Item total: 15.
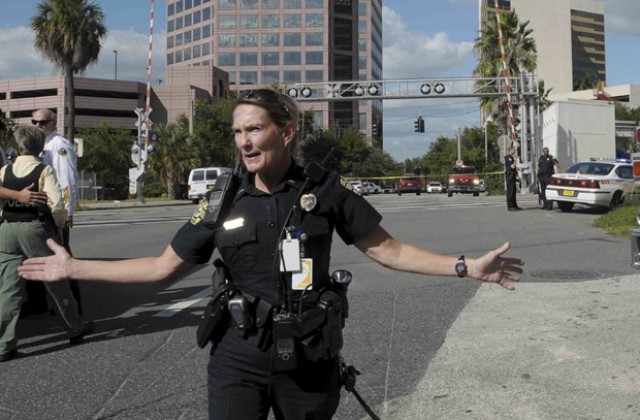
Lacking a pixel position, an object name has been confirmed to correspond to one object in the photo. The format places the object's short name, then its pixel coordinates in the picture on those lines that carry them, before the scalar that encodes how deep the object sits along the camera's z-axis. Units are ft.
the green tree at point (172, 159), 142.10
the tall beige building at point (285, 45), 364.79
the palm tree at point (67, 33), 127.24
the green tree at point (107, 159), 192.13
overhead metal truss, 133.28
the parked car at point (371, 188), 200.99
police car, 58.23
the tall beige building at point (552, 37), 469.57
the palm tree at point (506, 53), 134.62
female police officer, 7.58
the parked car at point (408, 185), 167.84
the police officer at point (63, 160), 20.04
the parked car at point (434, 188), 194.39
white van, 109.81
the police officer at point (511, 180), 62.44
